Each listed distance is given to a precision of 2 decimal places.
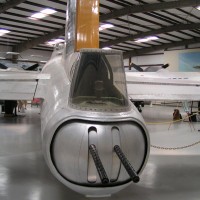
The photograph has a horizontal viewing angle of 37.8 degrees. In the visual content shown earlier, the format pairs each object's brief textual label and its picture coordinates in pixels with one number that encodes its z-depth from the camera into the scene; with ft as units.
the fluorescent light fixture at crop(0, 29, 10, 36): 70.90
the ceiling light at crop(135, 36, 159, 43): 83.20
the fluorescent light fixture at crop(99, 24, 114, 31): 69.31
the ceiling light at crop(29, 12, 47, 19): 59.31
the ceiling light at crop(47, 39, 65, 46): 82.53
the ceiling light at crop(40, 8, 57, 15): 56.55
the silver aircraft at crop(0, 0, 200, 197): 9.31
